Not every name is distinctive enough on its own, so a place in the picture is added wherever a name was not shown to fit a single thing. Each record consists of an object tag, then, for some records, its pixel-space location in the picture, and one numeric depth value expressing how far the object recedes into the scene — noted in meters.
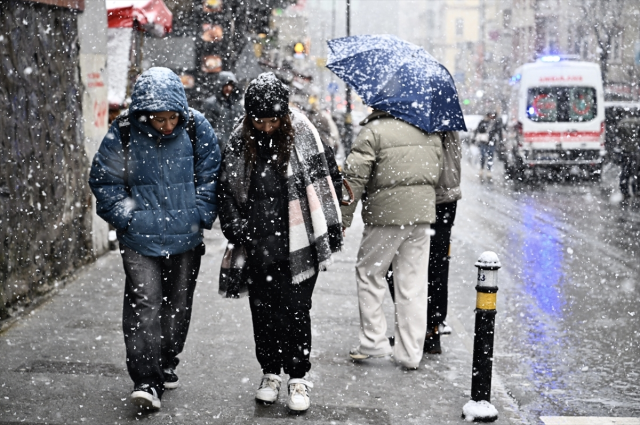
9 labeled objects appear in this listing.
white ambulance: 23.78
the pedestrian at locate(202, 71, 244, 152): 11.84
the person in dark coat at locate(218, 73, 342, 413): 5.00
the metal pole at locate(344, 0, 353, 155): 28.67
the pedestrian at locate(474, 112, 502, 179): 23.96
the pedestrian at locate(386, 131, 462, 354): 6.30
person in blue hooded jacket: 4.91
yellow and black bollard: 5.03
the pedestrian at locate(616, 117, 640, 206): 18.14
